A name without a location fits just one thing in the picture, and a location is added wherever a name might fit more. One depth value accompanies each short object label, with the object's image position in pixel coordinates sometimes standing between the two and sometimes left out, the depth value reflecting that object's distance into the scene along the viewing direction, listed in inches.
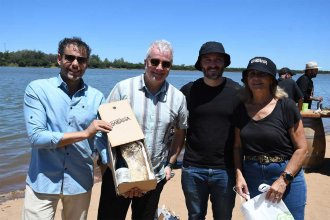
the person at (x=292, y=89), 339.6
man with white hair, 121.4
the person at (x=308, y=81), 387.9
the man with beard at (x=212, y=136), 133.7
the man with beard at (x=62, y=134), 105.3
